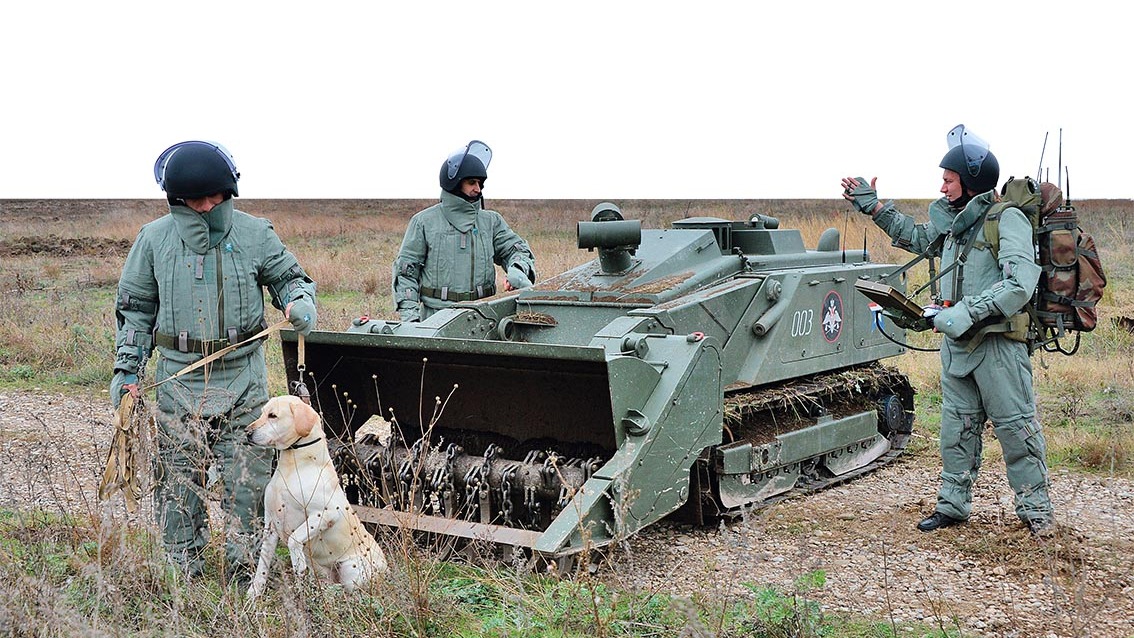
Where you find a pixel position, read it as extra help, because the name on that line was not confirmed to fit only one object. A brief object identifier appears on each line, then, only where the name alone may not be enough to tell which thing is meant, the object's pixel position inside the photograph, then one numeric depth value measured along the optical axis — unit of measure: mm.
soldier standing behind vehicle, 7582
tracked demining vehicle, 5605
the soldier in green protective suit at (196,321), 4898
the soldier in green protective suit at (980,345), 5816
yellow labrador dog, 4590
